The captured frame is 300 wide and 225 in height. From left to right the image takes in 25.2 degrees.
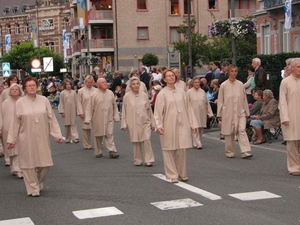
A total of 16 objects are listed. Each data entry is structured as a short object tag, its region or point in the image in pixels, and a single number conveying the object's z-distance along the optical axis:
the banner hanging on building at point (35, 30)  66.93
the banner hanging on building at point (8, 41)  88.16
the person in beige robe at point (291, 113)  11.84
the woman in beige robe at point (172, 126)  11.32
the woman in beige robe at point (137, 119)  13.71
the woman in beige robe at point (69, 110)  19.58
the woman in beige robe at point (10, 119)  12.95
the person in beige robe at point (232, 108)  14.40
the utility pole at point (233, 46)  22.98
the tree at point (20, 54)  99.88
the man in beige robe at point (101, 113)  15.37
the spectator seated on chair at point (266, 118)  16.42
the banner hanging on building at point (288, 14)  25.33
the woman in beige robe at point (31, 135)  10.53
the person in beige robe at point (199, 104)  16.91
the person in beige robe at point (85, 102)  17.43
